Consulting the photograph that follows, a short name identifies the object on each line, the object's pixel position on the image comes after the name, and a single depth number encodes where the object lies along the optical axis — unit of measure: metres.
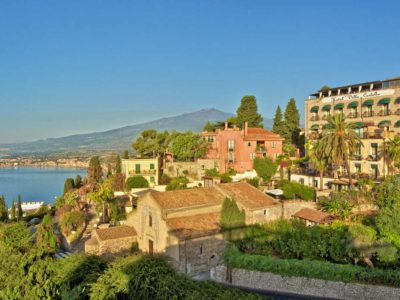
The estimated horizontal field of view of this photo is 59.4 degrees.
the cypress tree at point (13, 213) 43.16
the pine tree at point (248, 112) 62.81
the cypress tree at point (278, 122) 65.17
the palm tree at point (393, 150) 34.31
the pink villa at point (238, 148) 50.00
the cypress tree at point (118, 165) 56.57
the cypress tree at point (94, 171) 57.31
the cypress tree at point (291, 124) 64.19
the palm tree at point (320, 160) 35.88
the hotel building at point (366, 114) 38.12
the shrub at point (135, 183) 45.06
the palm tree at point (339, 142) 34.12
